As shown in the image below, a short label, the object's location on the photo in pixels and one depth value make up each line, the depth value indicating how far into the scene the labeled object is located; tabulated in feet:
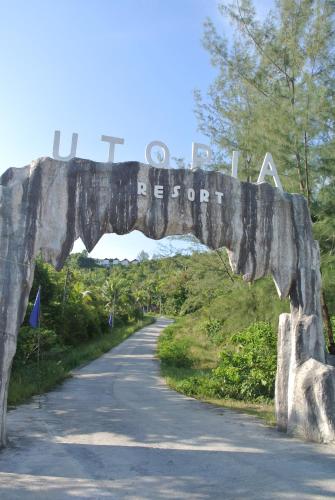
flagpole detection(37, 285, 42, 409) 38.42
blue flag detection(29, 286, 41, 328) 33.12
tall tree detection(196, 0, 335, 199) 34.01
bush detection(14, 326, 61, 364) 47.34
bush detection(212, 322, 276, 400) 37.96
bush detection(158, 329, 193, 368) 63.73
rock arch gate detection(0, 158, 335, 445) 22.45
